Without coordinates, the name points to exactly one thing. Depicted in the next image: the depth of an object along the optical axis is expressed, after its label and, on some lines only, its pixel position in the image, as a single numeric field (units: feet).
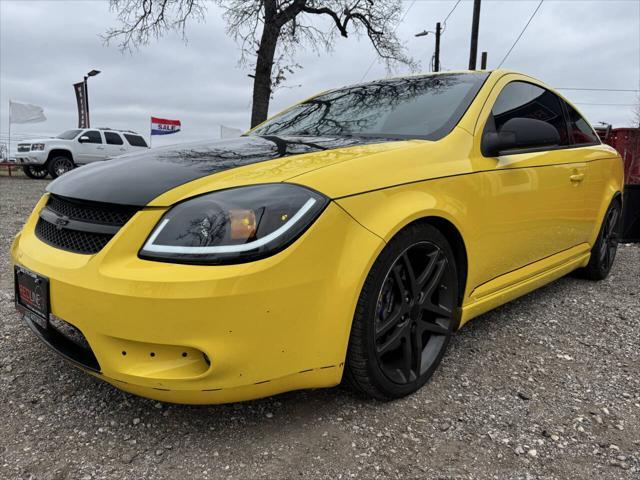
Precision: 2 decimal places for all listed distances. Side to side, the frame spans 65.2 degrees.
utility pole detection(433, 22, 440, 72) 71.46
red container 25.51
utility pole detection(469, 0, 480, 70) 51.55
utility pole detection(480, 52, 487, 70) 63.52
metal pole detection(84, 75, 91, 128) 64.91
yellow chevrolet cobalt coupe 5.18
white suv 51.11
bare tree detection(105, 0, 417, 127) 40.73
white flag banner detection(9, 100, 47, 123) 60.37
